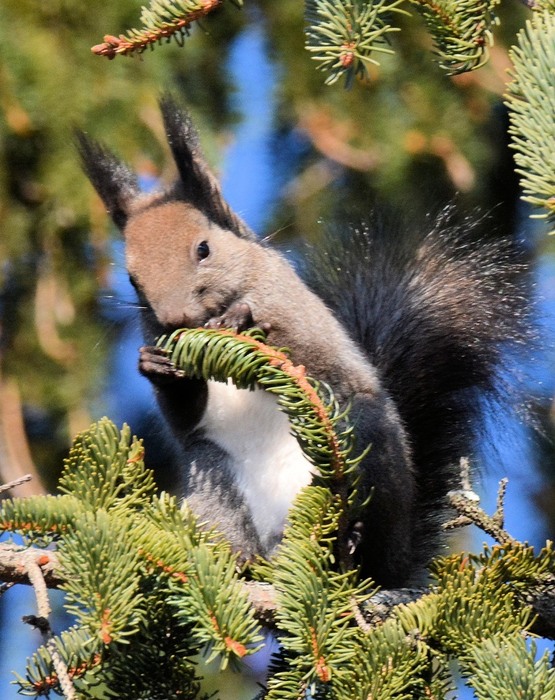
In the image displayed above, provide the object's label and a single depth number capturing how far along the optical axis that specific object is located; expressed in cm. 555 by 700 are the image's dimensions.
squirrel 434
